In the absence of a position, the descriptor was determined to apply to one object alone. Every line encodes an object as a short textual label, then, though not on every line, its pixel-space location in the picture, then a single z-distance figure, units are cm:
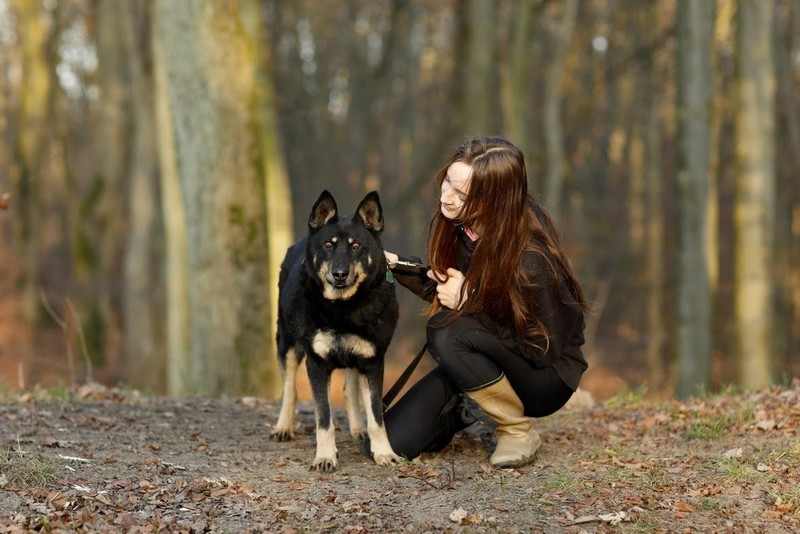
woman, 515
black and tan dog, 542
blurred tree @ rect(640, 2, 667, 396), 2048
